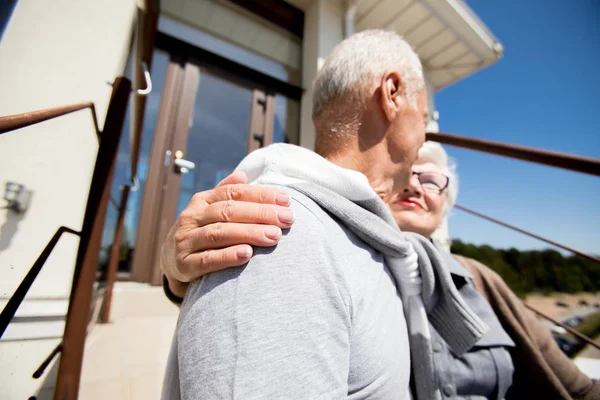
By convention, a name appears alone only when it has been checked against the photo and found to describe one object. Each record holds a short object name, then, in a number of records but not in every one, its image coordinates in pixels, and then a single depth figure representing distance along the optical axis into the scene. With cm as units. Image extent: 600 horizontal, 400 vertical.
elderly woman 37
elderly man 30
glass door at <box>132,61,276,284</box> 182
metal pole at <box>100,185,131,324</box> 135
